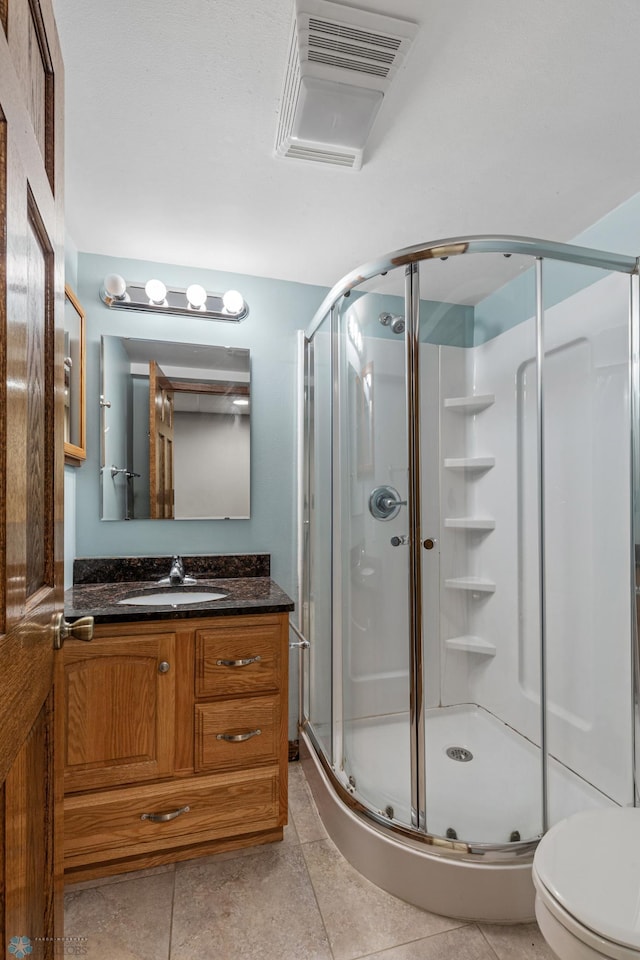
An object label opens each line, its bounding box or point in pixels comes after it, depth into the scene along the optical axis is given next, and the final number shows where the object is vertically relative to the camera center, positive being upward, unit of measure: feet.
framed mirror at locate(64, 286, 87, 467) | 6.35 +1.33
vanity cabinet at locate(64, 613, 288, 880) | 5.07 -2.80
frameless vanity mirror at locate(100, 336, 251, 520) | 7.23 +0.77
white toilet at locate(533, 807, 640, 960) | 2.92 -2.63
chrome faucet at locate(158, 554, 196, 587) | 6.91 -1.32
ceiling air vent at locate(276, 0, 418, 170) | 3.67 +3.36
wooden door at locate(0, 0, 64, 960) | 1.87 +0.07
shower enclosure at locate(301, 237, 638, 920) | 5.31 -0.72
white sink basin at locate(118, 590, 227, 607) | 6.19 -1.53
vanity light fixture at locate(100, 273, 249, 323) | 7.05 +2.70
